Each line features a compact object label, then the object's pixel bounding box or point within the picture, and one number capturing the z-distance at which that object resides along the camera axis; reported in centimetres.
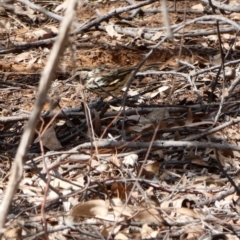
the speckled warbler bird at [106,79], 994
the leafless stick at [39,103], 327
